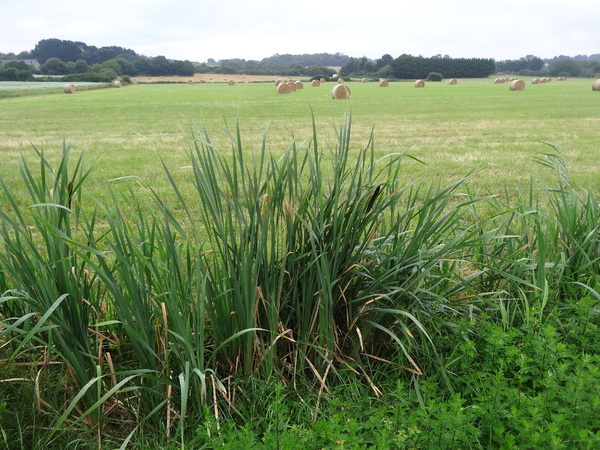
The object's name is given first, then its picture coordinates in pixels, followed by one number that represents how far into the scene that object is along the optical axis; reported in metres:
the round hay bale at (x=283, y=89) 31.08
